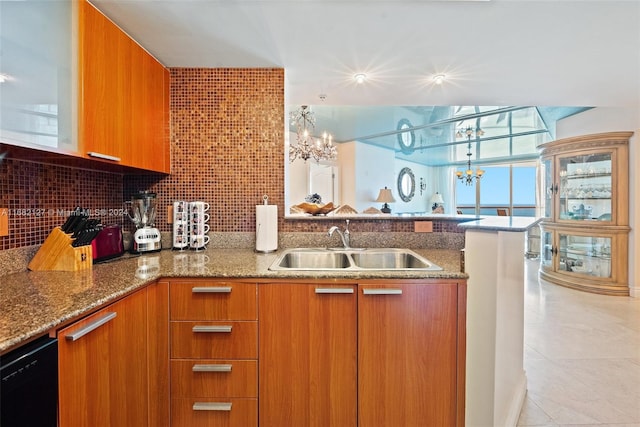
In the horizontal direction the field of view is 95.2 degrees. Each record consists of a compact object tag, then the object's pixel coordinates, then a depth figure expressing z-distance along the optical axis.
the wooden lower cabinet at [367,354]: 1.39
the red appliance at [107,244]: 1.58
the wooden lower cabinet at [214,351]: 1.39
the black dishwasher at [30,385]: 0.72
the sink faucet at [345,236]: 2.03
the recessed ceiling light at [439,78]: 2.27
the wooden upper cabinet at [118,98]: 1.36
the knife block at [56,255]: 1.40
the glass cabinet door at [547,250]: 4.34
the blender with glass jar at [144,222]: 1.83
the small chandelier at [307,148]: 4.41
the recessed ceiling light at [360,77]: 2.25
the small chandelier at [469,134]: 5.90
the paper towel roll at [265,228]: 1.94
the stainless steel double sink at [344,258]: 1.94
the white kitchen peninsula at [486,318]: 1.36
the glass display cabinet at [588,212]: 3.68
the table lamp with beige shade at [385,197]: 6.41
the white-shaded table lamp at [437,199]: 8.92
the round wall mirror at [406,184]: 7.95
